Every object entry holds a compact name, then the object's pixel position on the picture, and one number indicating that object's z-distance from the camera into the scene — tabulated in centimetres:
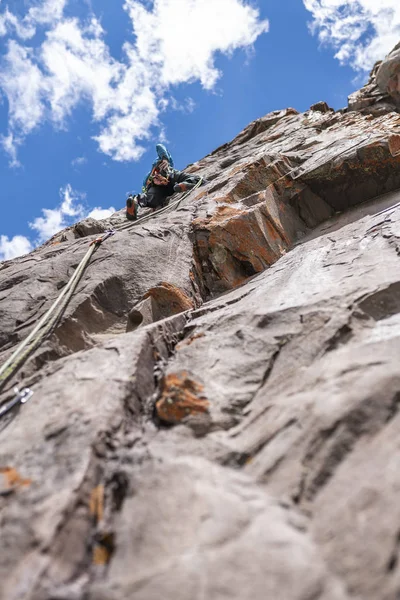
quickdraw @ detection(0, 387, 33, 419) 302
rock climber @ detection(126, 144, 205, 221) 1116
